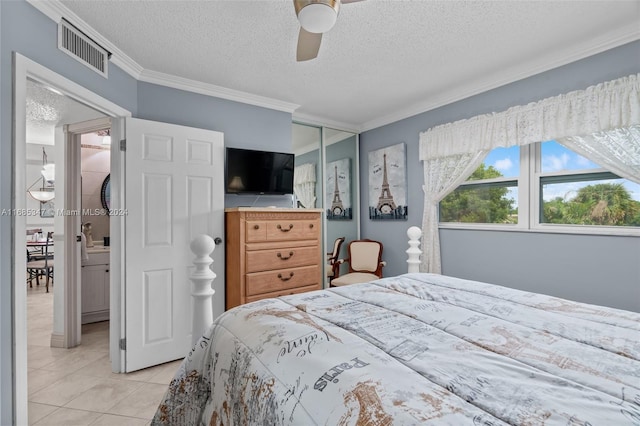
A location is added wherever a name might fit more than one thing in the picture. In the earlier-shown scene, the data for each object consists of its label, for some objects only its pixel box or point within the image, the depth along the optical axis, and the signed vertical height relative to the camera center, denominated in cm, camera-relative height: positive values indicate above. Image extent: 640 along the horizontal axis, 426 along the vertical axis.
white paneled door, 244 -10
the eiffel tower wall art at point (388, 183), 387 +42
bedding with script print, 63 -39
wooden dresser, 267 -35
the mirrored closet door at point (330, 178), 428 +54
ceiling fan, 134 +90
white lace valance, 213 +78
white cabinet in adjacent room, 361 -83
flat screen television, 304 +46
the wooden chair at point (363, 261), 370 -60
